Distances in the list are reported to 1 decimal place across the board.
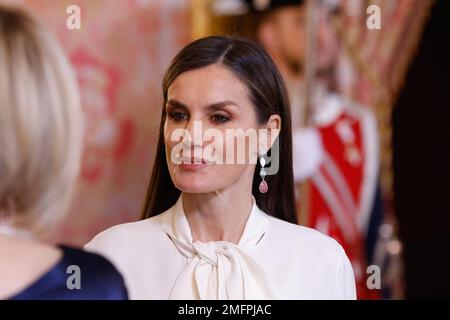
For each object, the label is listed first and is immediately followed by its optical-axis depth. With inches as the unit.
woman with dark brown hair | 95.5
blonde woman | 86.9
